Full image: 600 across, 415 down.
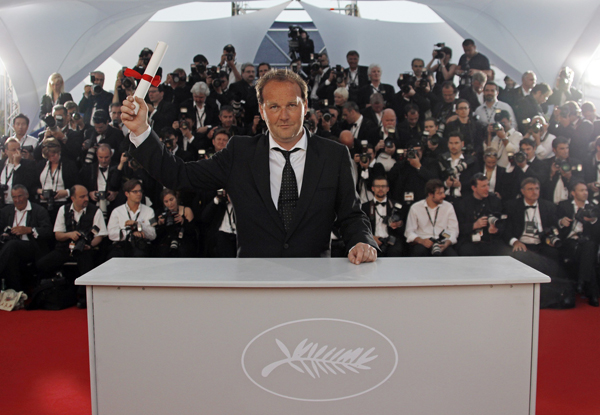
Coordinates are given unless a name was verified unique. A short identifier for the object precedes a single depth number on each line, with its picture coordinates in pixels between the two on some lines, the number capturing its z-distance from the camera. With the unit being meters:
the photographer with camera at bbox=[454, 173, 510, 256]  4.43
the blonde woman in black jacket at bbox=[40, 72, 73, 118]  5.82
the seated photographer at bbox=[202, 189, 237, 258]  4.41
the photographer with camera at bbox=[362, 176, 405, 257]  4.43
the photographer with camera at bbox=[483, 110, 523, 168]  4.93
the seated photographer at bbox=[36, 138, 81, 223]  4.72
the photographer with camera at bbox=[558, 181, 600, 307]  4.33
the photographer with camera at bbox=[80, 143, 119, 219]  4.69
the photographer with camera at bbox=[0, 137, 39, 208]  4.83
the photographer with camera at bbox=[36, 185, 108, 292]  4.35
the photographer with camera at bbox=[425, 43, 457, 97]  6.07
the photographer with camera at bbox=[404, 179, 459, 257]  4.40
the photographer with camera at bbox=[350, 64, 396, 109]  5.77
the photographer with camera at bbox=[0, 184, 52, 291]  4.34
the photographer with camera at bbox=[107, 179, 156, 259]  4.38
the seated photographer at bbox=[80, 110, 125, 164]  5.00
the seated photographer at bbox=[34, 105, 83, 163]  5.10
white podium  1.34
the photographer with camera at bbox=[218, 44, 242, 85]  6.33
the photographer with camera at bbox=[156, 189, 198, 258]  4.45
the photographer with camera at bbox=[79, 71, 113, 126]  5.93
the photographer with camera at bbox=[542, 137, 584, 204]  4.68
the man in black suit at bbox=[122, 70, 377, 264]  1.68
